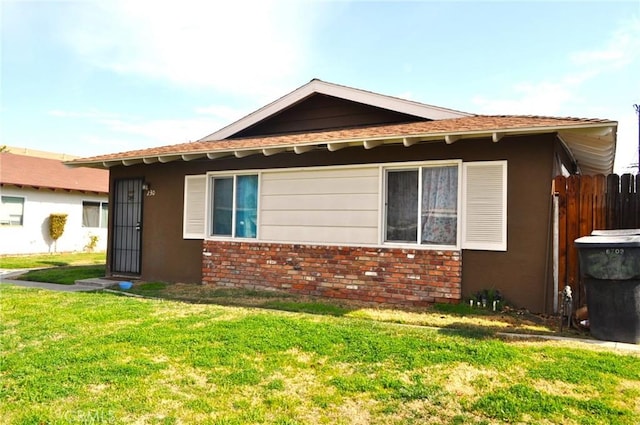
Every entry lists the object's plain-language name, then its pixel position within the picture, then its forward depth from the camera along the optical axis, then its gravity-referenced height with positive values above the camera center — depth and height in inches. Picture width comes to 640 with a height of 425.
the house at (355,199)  274.4 +18.0
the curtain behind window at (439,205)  293.4 +13.8
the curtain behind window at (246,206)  368.8 +12.9
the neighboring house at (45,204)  687.7 +22.1
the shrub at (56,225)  730.8 -12.8
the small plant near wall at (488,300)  273.1 -44.9
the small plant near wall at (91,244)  793.6 -46.2
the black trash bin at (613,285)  202.7 -25.7
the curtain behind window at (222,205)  381.4 +13.7
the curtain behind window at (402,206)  306.1 +13.2
